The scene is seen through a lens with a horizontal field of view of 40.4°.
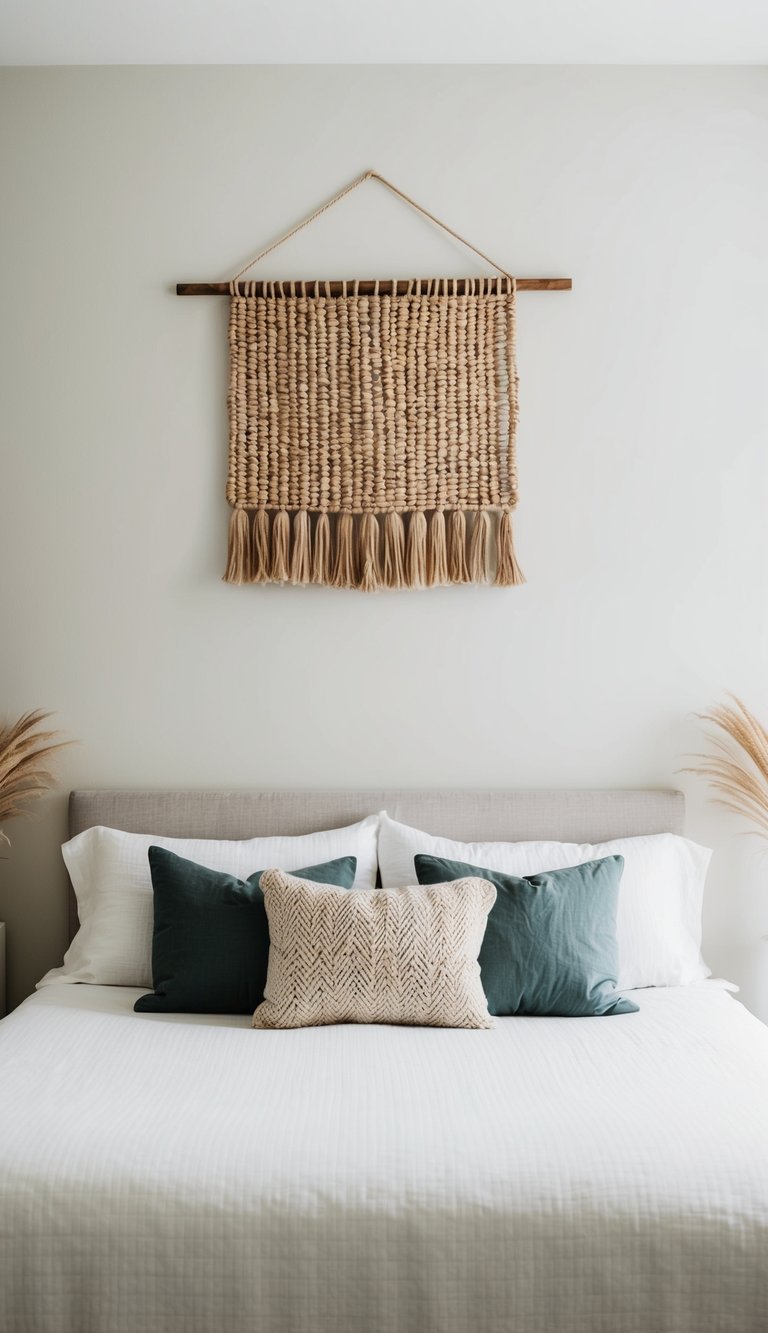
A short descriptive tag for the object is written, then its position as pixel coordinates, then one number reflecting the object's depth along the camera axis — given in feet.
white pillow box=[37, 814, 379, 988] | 8.18
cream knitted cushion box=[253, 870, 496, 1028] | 7.13
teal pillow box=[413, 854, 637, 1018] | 7.47
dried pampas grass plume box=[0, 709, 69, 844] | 8.79
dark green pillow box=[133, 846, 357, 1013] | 7.53
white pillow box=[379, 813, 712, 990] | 8.16
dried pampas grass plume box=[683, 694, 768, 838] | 8.80
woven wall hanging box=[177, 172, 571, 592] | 9.07
